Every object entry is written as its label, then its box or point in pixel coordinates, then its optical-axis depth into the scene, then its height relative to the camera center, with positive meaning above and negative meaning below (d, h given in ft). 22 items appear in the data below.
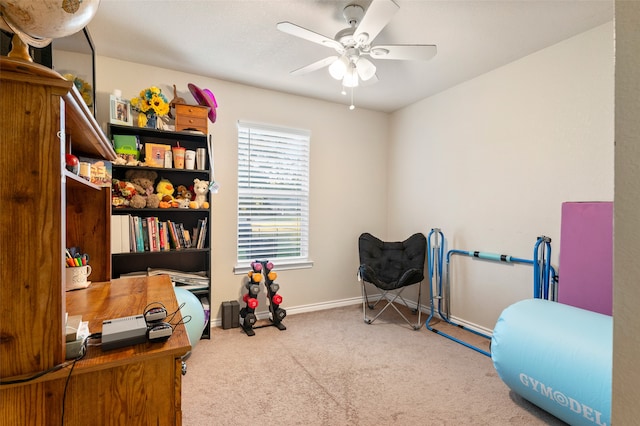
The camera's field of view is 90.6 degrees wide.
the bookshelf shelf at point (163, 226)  8.53 -0.47
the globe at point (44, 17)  2.70 +1.73
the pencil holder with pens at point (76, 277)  5.03 -1.09
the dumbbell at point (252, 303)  9.89 -2.90
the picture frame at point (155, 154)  8.91 +1.61
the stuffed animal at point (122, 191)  8.52 +0.51
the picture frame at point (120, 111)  8.45 +2.67
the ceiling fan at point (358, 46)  5.74 +3.45
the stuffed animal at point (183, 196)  9.34 +0.41
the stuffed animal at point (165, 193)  9.04 +0.50
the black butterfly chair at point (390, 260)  10.72 -1.83
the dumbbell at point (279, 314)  10.25 -3.37
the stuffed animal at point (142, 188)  8.63 +0.62
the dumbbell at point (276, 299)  10.24 -2.87
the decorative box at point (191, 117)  9.20 +2.73
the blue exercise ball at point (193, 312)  7.49 -2.50
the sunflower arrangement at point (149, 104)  8.87 +2.99
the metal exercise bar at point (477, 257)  7.88 -1.67
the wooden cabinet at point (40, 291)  2.38 -0.62
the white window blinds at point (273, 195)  11.05 +0.56
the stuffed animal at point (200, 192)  9.50 +0.55
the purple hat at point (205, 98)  9.33 +3.37
